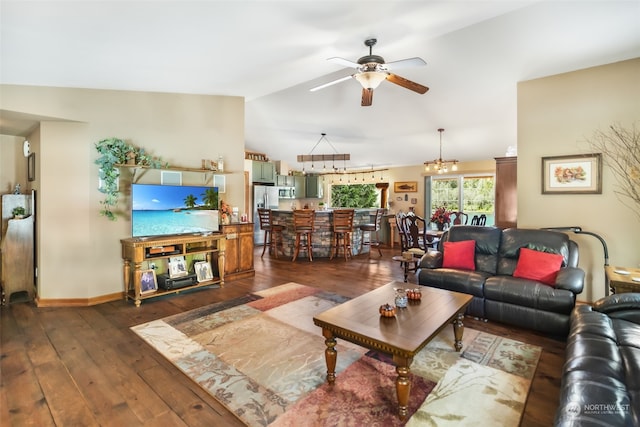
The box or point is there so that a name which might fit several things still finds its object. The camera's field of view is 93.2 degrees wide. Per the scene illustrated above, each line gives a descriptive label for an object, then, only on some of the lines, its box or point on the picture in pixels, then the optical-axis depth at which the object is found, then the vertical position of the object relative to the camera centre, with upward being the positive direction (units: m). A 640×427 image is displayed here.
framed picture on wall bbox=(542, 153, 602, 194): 3.59 +0.38
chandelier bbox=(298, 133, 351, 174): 7.51 +1.23
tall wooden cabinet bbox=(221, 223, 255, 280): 4.82 -0.72
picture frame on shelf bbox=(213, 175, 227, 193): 4.83 +0.39
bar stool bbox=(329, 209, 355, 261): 6.61 -0.40
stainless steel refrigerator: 8.50 +0.16
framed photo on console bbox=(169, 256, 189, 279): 4.15 -0.84
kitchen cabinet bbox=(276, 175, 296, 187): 9.37 +0.82
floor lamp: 3.31 -0.36
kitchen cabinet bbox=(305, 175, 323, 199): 10.29 +0.69
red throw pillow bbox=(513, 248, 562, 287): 3.15 -0.66
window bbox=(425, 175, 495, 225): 7.70 +0.31
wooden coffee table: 1.78 -0.82
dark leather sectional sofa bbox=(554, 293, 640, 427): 1.26 -0.86
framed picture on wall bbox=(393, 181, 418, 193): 8.64 +0.56
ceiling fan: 2.91 +1.38
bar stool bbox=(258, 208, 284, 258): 7.00 -0.50
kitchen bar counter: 6.86 -0.61
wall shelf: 3.90 +0.53
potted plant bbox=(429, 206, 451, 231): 5.33 -0.21
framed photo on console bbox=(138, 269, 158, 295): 3.85 -0.97
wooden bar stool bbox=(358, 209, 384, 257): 7.14 -0.48
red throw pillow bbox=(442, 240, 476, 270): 3.75 -0.62
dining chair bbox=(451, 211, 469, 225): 6.91 -0.36
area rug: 1.85 -1.26
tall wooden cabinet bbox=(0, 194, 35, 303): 3.78 -0.62
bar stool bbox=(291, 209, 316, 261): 6.43 -0.38
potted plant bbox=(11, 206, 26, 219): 4.01 -0.06
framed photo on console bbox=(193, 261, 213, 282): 4.42 -0.94
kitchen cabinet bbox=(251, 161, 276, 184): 8.59 +1.00
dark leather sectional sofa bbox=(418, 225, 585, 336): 2.85 -0.80
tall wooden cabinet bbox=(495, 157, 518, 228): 4.63 +0.22
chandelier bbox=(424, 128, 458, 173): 6.43 +0.88
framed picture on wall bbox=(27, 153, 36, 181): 3.95 +0.55
